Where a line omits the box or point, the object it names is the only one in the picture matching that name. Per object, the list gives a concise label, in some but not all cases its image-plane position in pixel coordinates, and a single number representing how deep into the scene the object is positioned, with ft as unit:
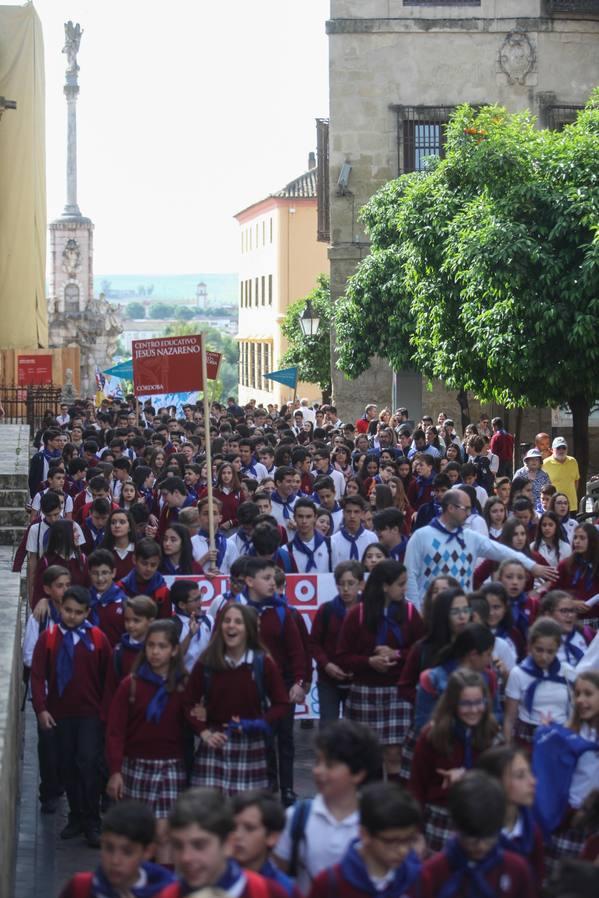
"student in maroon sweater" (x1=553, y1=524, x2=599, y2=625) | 36.14
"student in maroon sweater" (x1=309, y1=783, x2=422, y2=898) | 17.16
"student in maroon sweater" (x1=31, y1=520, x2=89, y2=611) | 36.96
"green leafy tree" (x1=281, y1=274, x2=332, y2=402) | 165.89
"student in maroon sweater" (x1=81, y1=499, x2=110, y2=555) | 43.39
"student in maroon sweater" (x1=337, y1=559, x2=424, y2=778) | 30.14
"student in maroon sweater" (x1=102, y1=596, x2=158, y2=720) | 28.96
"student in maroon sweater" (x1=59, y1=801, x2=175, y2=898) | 18.02
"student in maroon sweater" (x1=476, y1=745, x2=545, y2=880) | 19.13
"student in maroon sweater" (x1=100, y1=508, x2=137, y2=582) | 38.11
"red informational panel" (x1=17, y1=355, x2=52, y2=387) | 116.67
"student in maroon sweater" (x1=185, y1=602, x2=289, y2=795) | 26.58
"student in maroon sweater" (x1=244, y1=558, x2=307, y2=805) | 30.53
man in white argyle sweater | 35.29
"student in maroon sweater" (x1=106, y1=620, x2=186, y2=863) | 26.61
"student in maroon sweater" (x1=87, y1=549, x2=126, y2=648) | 33.22
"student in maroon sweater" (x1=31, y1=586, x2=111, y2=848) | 30.42
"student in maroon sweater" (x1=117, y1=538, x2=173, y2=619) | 34.35
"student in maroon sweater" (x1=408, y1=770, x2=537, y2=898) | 17.43
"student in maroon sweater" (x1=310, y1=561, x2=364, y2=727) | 31.76
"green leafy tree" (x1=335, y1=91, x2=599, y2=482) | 75.25
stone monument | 287.48
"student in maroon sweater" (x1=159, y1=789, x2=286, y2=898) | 16.60
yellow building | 248.11
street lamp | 120.47
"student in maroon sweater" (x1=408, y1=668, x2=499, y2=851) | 22.31
